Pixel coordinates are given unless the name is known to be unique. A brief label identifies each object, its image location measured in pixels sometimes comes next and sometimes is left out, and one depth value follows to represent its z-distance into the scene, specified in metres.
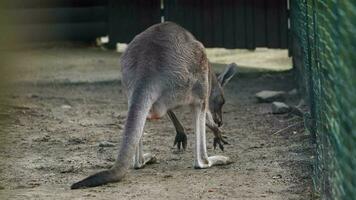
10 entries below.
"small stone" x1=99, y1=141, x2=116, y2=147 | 10.69
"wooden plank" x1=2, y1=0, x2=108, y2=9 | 20.15
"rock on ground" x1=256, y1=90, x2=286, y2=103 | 14.04
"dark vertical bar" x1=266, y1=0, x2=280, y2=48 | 17.37
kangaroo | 7.95
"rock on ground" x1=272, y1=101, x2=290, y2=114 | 12.63
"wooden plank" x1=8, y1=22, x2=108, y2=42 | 20.54
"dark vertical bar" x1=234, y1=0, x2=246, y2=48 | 17.55
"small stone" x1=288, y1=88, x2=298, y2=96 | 14.15
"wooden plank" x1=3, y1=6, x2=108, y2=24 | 20.35
